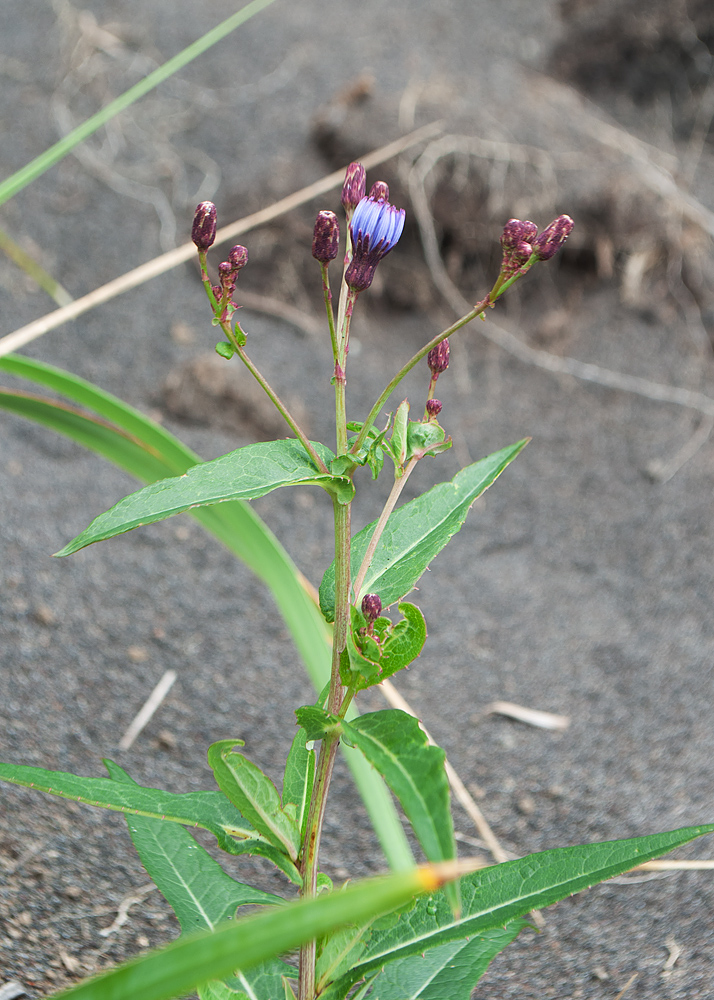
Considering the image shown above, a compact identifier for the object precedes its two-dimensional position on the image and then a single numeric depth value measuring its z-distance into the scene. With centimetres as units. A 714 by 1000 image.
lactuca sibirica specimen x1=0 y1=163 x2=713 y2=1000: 76
